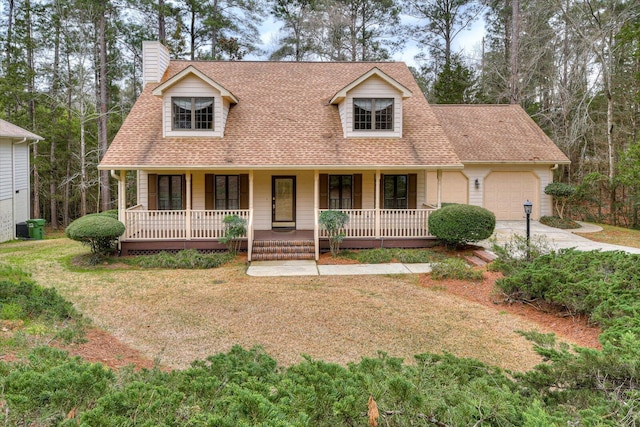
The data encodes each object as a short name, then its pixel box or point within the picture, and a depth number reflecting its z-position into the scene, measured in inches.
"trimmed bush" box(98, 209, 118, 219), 559.2
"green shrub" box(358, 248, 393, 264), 493.0
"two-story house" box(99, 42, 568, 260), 526.3
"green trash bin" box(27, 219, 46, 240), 778.8
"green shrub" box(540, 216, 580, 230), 708.7
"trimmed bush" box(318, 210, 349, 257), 506.0
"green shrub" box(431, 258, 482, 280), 396.5
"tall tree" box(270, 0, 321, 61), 1056.2
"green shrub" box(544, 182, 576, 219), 726.5
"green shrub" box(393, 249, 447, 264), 491.1
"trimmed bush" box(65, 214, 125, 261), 469.1
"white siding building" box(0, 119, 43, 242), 747.1
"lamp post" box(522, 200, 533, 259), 403.3
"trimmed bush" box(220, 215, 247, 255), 505.7
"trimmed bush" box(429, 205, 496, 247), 494.0
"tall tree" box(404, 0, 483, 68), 1095.6
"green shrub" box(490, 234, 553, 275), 372.8
